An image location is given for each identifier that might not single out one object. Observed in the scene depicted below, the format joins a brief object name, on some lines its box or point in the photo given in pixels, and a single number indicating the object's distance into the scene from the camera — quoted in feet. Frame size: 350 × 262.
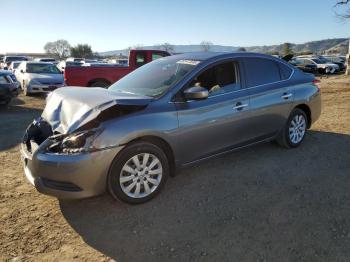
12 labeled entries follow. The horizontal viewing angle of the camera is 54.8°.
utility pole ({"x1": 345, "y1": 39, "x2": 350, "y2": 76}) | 76.05
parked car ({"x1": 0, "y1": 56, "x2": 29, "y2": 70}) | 122.62
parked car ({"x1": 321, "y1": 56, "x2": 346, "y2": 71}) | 92.73
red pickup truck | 35.81
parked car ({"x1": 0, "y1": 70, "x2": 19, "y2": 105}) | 35.12
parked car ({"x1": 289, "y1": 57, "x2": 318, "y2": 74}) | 89.46
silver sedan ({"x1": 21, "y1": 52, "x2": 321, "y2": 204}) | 11.59
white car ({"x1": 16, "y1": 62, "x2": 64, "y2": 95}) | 44.93
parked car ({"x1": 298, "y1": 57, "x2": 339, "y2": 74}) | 87.56
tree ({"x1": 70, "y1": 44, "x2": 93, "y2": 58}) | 260.11
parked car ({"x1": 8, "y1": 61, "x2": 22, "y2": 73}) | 71.24
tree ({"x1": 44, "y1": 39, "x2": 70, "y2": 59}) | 308.40
